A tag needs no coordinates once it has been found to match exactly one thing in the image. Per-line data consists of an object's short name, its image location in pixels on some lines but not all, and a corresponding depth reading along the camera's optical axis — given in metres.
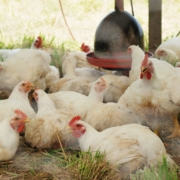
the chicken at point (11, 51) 5.84
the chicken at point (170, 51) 5.45
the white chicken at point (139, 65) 4.68
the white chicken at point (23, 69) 5.36
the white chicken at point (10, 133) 4.10
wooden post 4.50
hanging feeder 4.91
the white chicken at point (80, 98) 4.83
